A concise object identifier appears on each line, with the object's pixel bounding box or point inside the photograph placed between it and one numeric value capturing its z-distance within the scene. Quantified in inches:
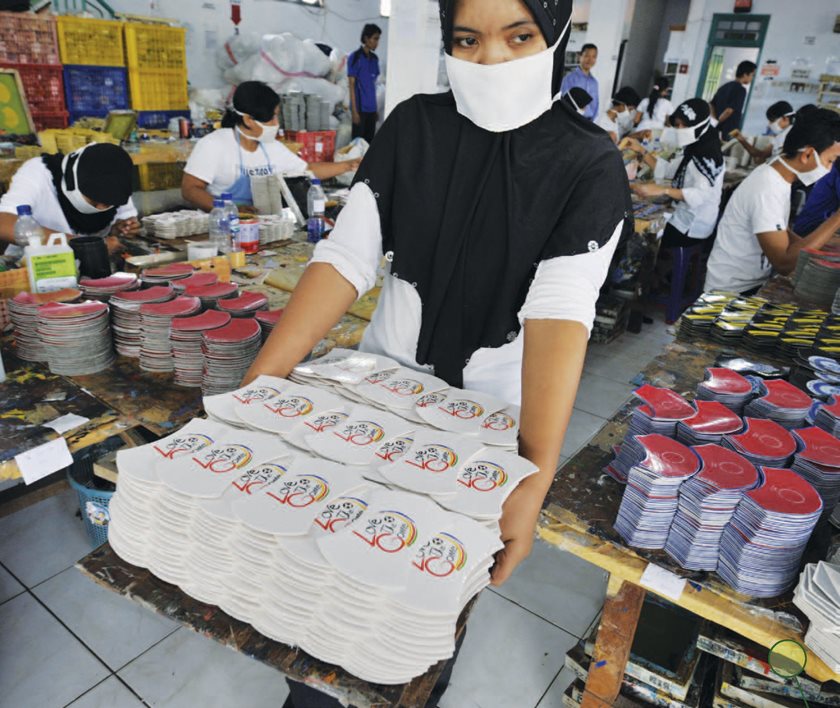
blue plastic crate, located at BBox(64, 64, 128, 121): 213.5
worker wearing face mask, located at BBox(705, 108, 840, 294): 136.1
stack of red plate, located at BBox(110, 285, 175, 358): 78.4
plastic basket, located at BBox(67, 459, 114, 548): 92.8
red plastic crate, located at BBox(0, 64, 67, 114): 200.8
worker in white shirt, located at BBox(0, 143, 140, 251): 106.5
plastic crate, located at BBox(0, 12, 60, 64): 192.2
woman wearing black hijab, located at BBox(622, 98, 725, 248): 194.4
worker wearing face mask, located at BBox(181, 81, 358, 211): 144.3
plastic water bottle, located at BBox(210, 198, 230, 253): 119.6
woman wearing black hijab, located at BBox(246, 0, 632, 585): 44.7
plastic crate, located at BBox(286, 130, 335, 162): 220.4
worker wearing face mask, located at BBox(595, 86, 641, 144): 300.0
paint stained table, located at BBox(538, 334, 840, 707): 50.4
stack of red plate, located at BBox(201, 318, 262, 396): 72.4
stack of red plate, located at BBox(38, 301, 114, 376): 74.0
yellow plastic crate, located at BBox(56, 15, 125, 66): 204.2
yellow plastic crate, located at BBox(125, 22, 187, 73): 220.1
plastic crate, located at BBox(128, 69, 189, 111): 228.5
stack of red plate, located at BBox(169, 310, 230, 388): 74.3
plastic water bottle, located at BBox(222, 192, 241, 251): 122.1
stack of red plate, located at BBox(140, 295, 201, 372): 76.5
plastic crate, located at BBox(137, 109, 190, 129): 235.1
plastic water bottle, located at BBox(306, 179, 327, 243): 135.3
